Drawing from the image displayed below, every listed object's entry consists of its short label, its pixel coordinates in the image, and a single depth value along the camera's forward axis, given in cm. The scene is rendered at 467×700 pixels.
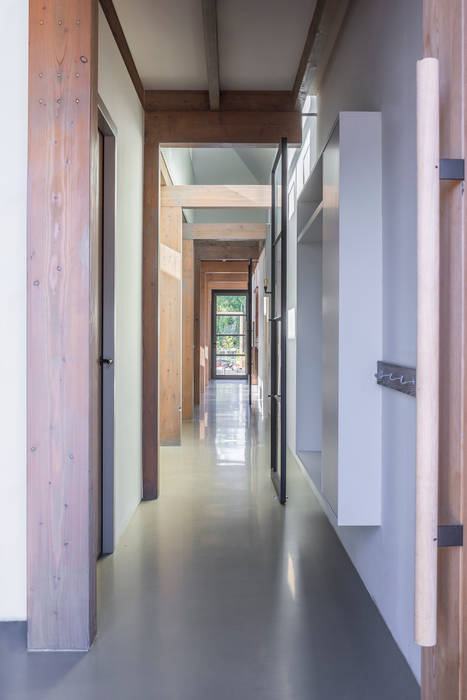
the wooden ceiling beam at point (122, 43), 309
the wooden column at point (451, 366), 95
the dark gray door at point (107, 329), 320
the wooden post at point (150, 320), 424
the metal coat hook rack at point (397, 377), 199
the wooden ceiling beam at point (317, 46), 313
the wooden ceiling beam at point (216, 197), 636
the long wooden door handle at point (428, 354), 92
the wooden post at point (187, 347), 831
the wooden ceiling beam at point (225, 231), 894
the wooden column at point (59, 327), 219
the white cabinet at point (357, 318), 244
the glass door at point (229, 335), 1705
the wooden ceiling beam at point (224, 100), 424
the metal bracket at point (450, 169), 95
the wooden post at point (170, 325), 634
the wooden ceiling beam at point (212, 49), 304
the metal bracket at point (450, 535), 95
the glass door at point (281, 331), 413
